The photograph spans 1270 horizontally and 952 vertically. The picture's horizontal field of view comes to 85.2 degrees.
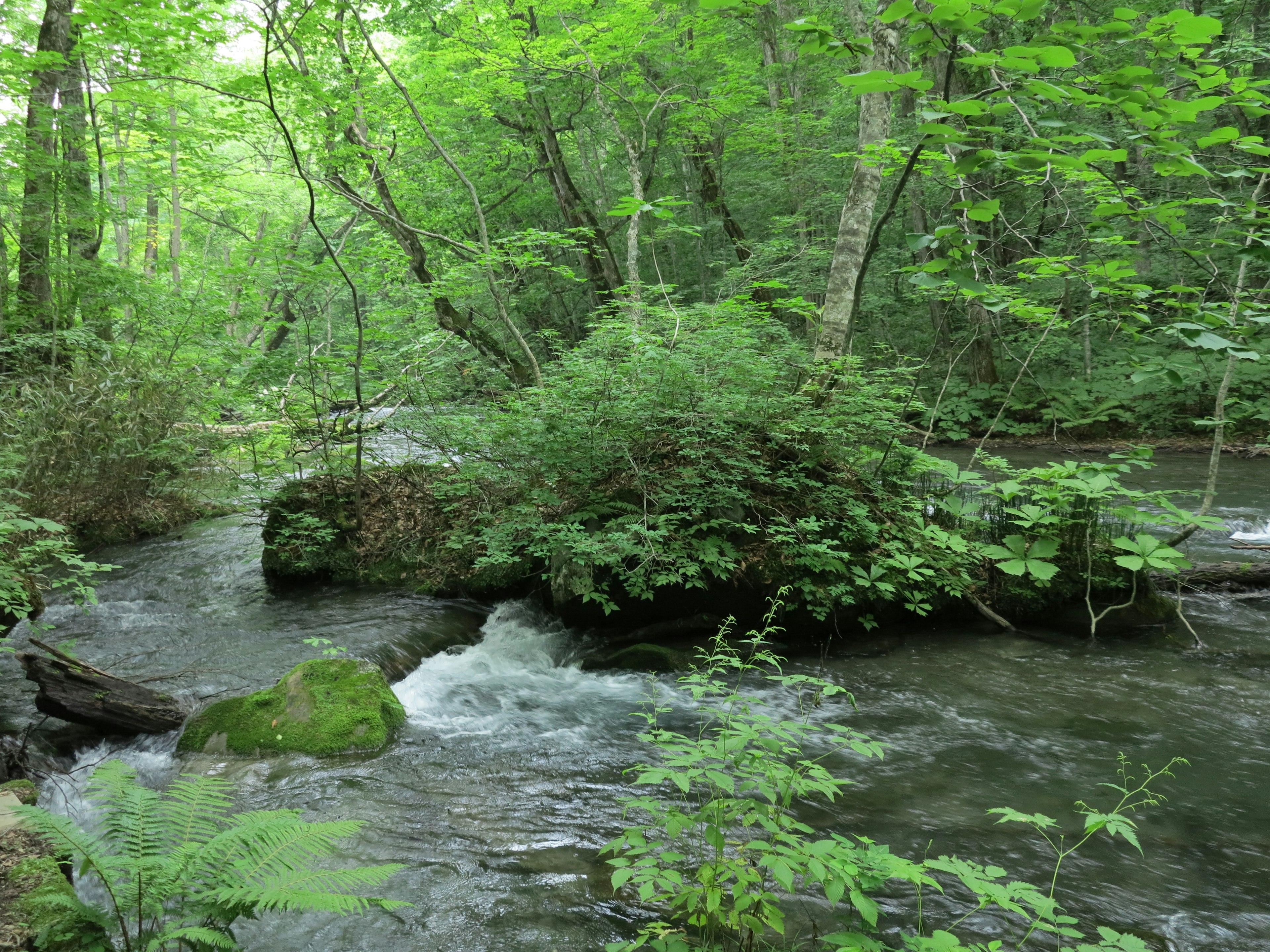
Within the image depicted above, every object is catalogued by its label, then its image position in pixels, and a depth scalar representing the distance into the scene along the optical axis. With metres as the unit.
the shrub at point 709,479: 6.56
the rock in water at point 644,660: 6.47
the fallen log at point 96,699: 4.58
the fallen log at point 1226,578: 7.39
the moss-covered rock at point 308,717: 4.82
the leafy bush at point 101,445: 8.24
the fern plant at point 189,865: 2.22
